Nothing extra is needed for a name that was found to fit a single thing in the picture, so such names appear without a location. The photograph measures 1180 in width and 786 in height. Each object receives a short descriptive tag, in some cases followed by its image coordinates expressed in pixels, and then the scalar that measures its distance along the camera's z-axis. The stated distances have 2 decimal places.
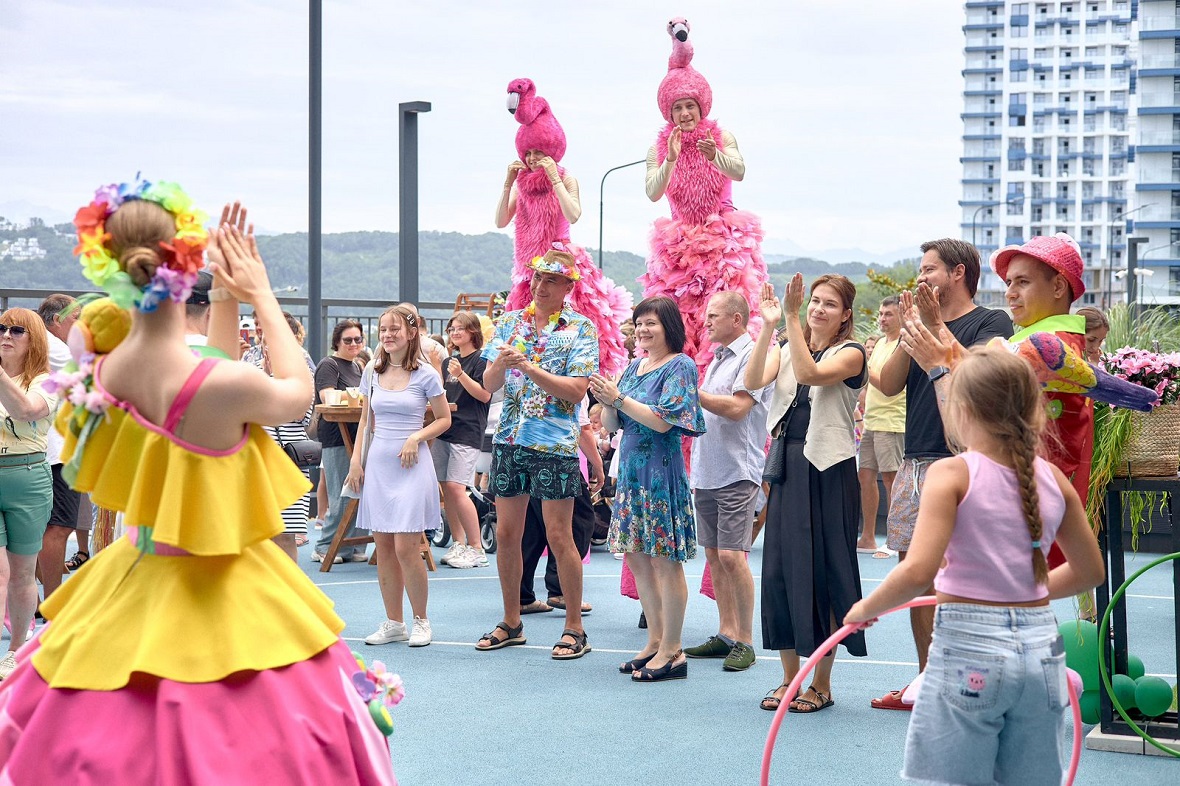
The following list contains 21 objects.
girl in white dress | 6.18
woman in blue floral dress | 5.34
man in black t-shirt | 4.51
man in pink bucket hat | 3.85
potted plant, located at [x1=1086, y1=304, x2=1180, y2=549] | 4.18
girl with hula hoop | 2.59
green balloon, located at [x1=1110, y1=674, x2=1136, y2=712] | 4.44
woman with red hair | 5.09
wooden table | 8.37
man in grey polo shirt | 5.61
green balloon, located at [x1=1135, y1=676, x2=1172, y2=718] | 4.40
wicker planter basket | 4.21
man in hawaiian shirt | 5.88
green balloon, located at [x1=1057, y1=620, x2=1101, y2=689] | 4.52
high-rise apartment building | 118.44
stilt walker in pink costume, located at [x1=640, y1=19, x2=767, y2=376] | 6.59
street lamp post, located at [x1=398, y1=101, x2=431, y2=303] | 10.88
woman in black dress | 4.80
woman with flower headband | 2.39
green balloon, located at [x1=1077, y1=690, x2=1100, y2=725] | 4.54
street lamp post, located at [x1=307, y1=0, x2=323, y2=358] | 9.57
